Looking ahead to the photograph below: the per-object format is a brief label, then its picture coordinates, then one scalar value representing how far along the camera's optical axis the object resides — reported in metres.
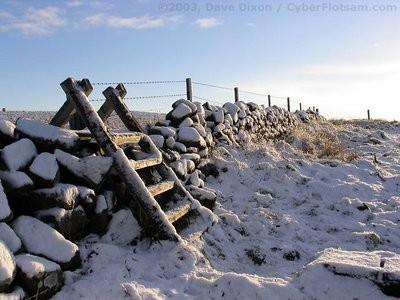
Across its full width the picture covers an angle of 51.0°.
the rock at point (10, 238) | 3.17
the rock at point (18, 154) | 3.74
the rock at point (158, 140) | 6.01
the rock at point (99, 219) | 4.11
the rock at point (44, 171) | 3.79
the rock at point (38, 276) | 2.98
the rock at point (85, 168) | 4.14
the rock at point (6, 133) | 4.05
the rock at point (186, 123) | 7.06
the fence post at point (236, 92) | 13.84
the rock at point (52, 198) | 3.73
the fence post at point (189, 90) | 10.00
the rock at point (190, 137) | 6.65
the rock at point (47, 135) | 4.20
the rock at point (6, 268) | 2.79
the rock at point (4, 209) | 3.29
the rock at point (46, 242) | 3.35
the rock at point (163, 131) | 6.40
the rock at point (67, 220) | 3.67
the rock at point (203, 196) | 5.48
